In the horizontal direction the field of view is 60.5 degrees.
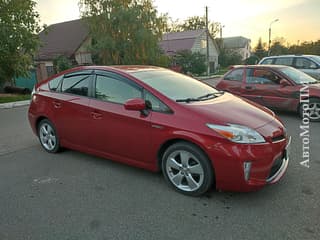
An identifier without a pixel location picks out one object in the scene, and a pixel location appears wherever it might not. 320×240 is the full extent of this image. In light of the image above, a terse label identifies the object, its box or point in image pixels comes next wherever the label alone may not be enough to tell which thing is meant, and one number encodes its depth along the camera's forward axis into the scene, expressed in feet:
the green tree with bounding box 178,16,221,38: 181.16
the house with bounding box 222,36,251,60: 212.64
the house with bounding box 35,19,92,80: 82.07
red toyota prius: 9.49
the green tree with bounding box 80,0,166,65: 61.00
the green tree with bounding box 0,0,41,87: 35.73
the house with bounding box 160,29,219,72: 110.55
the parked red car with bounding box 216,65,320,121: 21.99
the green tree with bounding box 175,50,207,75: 84.58
